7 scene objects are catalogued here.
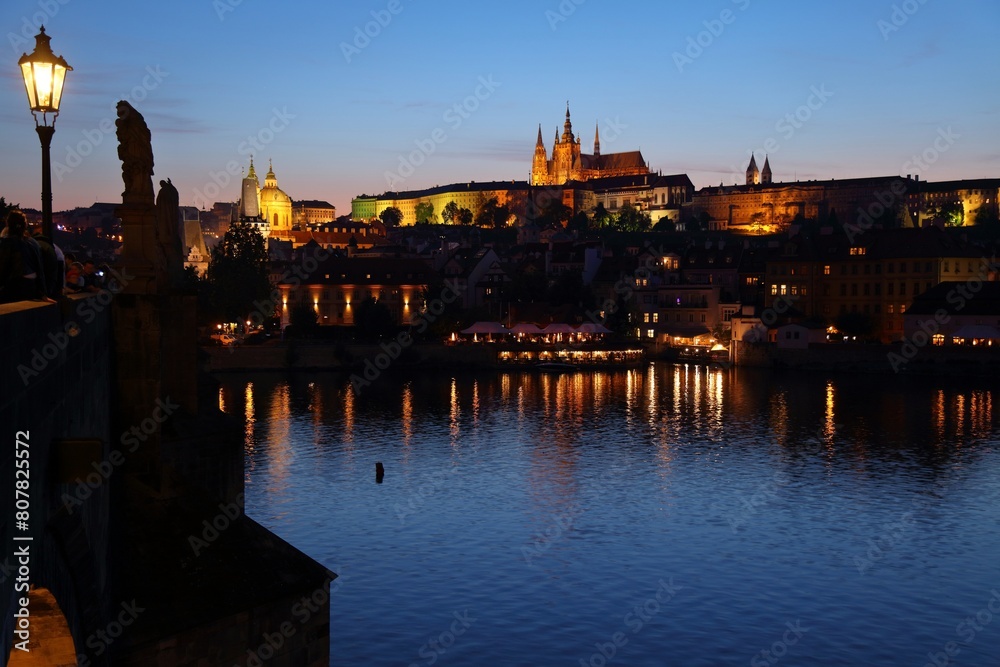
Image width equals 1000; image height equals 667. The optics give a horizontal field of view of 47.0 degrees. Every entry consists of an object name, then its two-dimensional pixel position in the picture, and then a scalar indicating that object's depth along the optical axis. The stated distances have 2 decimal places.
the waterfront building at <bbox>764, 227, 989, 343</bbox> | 92.81
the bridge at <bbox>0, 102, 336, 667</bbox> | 8.02
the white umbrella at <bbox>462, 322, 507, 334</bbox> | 93.12
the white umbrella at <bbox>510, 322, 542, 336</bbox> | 95.25
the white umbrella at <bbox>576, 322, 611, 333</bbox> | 95.75
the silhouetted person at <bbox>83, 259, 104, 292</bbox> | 14.79
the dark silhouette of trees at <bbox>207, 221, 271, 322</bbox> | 89.94
